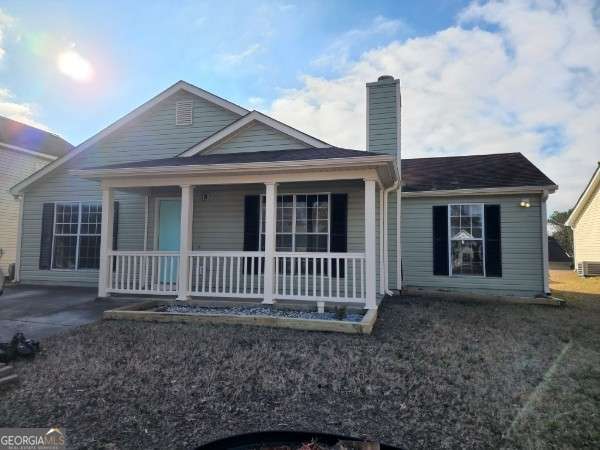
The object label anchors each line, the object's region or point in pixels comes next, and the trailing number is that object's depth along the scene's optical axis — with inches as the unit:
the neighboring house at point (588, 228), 715.4
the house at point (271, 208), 272.5
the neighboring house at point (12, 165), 526.9
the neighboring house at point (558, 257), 1153.4
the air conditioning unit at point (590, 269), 716.0
